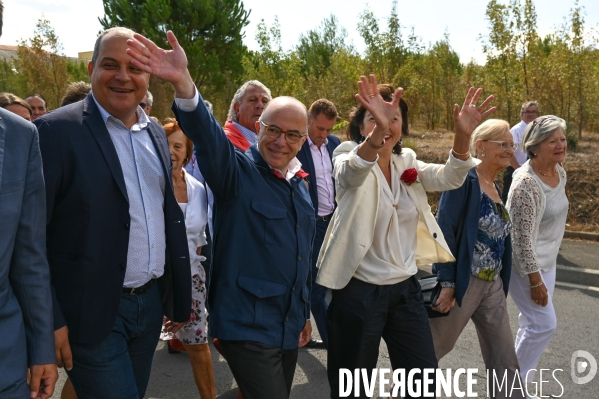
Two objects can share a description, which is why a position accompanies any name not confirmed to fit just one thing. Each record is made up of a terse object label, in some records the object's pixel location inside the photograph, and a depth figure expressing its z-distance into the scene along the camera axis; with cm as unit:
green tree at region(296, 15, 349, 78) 3384
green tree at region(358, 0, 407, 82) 1786
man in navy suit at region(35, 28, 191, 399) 236
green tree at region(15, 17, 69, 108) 1661
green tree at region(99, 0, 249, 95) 2441
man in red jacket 540
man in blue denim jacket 265
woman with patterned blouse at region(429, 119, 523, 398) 381
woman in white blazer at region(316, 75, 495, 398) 326
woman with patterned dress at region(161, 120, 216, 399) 384
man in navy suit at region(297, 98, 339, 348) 576
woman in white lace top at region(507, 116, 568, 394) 412
